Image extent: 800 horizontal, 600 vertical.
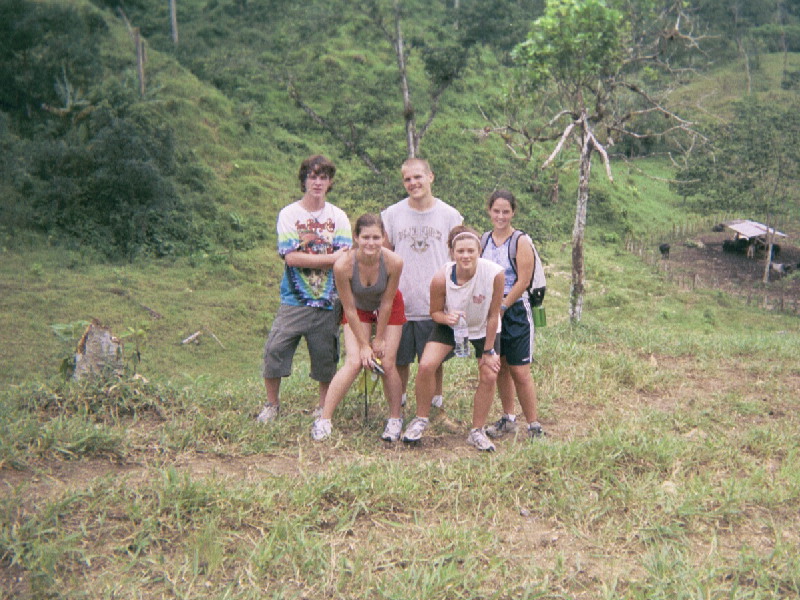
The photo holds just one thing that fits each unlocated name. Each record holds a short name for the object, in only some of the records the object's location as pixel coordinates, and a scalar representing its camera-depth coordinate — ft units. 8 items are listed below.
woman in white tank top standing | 15.11
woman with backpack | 15.93
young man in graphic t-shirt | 16.02
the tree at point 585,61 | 32.78
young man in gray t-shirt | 16.20
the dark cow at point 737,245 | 84.73
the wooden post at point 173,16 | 96.19
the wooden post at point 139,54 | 71.46
